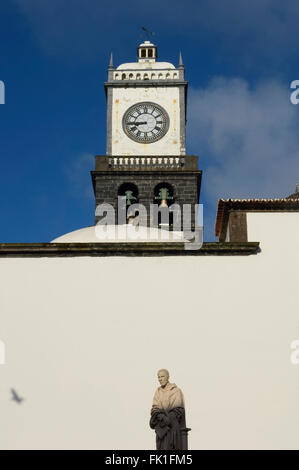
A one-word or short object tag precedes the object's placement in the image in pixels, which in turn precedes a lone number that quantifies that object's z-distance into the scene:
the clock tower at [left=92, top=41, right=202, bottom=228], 36.56
